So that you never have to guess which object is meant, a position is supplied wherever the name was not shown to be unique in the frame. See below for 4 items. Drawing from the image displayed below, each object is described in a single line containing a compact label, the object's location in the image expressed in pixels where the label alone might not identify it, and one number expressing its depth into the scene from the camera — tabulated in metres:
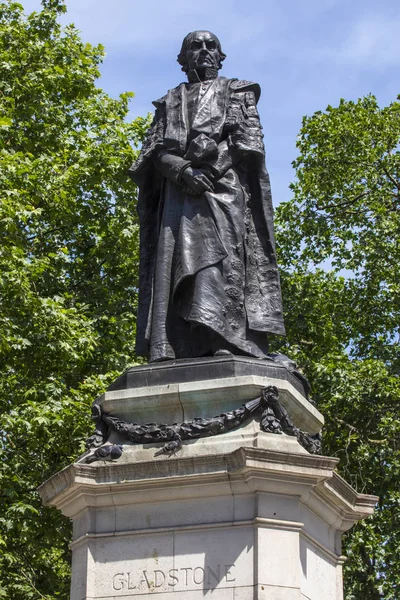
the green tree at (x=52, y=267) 21.38
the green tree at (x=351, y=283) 24.98
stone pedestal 8.98
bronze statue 10.44
